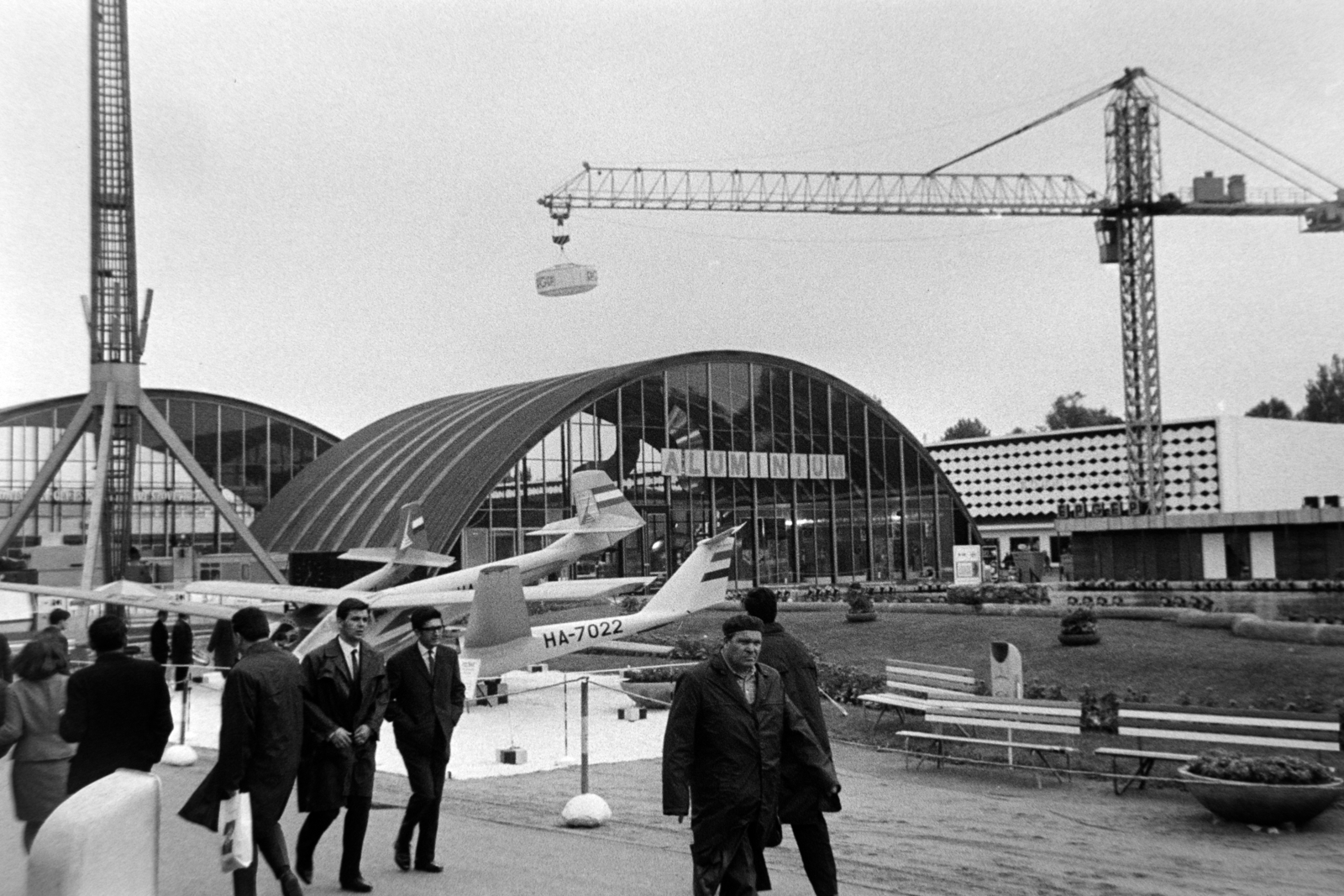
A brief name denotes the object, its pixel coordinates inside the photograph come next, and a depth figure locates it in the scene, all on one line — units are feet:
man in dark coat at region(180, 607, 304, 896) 22.80
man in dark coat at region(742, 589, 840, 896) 22.97
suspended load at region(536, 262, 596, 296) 188.85
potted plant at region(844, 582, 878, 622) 98.63
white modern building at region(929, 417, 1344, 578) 122.72
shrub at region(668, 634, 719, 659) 80.81
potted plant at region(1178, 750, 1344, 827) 32.53
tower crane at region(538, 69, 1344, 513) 191.52
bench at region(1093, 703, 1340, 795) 37.91
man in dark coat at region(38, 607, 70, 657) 50.80
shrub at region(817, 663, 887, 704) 61.87
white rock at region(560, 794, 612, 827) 32.89
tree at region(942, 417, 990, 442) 436.76
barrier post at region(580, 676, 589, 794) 35.09
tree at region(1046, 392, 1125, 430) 400.47
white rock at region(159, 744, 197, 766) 45.93
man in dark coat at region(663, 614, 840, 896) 21.75
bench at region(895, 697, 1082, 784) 42.73
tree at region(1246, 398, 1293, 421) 317.01
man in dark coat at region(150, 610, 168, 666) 74.38
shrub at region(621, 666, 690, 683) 75.10
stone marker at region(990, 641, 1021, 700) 55.36
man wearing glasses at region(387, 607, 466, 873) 27.12
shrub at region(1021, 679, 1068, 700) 57.16
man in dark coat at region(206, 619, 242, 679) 71.10
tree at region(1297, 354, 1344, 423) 247.91
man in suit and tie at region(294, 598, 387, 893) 25.31
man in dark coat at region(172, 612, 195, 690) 75.51
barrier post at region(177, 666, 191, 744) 50.29
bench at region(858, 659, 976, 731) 51.37
